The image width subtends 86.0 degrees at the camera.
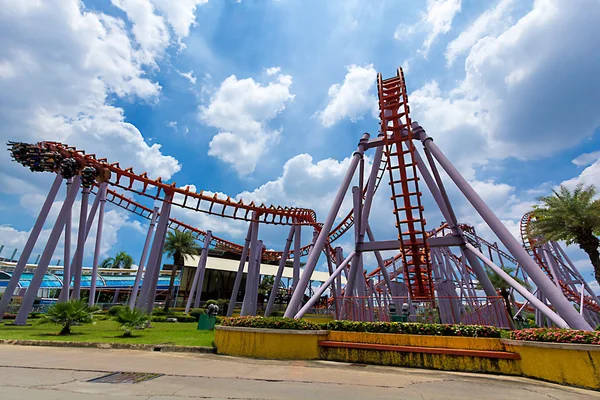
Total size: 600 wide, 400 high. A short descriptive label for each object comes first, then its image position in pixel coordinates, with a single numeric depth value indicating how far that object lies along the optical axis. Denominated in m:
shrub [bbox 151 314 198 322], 23.25
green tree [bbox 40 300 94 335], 13.73
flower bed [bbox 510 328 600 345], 7.23
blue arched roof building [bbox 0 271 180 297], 42.91
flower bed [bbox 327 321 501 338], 9.26
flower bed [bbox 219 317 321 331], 10.41
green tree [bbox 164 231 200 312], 38.88
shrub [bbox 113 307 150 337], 13.71
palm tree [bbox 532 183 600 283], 17.11
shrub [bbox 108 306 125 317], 26.35
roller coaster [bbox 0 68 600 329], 11.91
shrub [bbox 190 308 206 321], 27.16
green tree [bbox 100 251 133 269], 69.88
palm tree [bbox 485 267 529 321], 30.15
